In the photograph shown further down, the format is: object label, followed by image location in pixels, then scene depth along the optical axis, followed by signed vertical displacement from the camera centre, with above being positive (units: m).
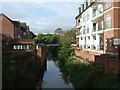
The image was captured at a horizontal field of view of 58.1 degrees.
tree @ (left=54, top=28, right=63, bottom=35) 43.94 +5.20
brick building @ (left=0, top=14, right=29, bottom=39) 24.91 +4.05
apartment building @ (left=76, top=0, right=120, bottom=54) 12.43 +2.59
